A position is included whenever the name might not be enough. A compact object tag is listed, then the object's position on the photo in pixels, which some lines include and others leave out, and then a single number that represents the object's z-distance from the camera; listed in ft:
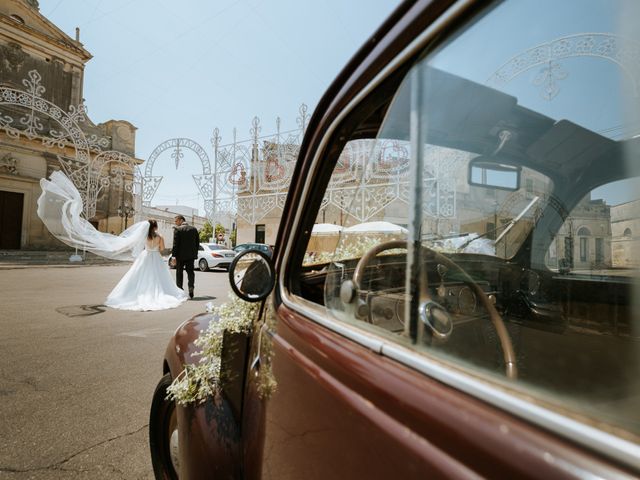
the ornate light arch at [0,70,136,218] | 46.55
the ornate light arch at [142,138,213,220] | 45.88
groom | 26.02
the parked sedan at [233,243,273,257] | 52.29
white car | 57.77
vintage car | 1.67
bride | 24.54
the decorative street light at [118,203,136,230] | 86.58
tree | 162.09
